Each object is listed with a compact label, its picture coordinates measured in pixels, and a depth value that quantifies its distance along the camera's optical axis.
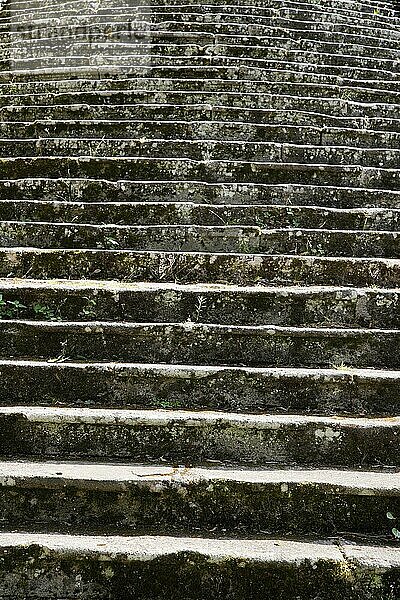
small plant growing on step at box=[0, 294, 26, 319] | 3.01
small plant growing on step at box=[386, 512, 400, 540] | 2.13
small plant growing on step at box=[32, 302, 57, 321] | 3.01
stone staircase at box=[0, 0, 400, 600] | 2.02
